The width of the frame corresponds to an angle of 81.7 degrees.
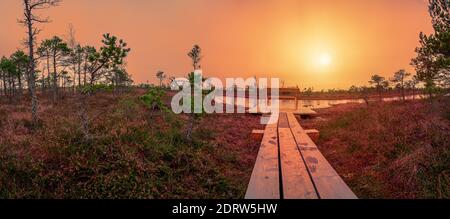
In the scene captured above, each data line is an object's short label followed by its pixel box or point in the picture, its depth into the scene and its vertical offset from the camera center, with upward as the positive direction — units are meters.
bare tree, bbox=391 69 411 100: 29.86 +2.17
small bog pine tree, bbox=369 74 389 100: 31.18 +1.76
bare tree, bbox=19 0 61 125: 14.30 +3.85
